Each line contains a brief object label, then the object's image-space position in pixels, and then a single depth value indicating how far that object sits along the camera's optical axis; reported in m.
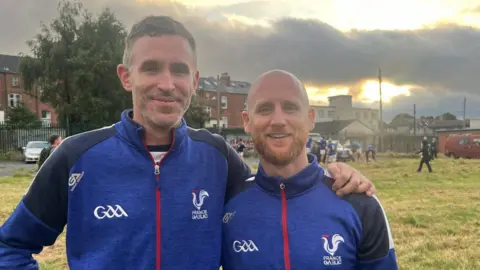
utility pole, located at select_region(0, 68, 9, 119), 60.53
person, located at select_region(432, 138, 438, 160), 34.62
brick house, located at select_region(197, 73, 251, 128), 69.06
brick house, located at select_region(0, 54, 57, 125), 60.50
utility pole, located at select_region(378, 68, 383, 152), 44.34
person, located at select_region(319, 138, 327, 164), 26.97
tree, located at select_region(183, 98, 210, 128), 41.81
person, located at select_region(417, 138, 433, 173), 20.00
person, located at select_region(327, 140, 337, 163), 26.44
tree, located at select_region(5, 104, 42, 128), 45.53
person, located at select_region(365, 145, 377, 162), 27.45
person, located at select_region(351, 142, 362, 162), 29.23
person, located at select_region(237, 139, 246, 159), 30.29
